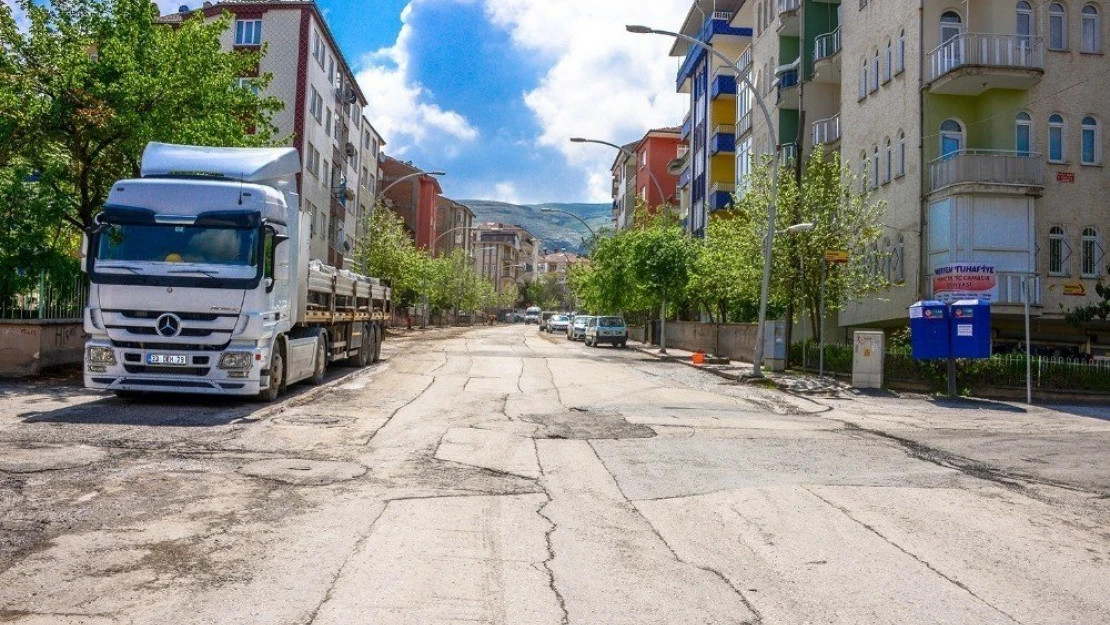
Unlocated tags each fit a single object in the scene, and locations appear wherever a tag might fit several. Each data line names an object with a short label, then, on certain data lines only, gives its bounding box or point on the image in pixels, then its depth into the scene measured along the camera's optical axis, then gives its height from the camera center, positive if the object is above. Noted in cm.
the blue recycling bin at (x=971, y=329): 1914 +40
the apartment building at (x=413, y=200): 9450 +1489
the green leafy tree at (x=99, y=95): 1752 +471
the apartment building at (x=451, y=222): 11758 +1582
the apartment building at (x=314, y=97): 4559 +1317
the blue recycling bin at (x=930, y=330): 1961 +37
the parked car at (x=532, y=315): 14238 +371
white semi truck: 1271 +65
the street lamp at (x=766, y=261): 2286 +210
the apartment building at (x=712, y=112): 4866 +1329
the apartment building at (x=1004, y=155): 2514 +562
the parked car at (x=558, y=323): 8156 +145
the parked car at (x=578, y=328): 5870 +75
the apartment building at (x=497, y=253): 16900 +1598
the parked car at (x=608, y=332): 4869 +43
